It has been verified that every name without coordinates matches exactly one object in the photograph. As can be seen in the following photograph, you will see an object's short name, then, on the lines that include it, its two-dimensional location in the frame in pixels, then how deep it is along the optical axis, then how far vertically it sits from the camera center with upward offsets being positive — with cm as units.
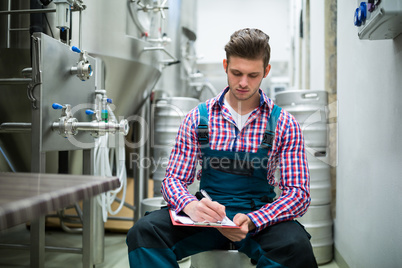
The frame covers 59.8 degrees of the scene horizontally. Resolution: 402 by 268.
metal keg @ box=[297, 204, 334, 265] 192 -51
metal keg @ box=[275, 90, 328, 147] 195 +12
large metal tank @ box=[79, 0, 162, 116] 180 +49
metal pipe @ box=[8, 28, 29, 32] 155 +47
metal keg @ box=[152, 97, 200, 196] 237 +7
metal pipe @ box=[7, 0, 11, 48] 156 +50
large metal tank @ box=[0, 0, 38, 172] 158 +35
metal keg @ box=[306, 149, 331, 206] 194 -22
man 99 -14
